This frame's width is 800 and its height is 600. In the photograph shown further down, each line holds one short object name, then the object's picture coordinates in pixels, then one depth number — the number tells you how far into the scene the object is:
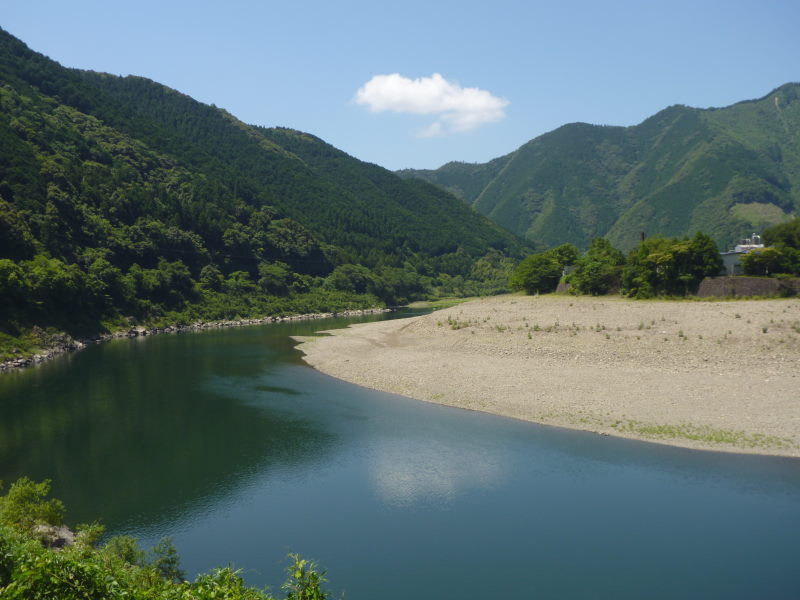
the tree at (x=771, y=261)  52.09
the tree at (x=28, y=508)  16.91
